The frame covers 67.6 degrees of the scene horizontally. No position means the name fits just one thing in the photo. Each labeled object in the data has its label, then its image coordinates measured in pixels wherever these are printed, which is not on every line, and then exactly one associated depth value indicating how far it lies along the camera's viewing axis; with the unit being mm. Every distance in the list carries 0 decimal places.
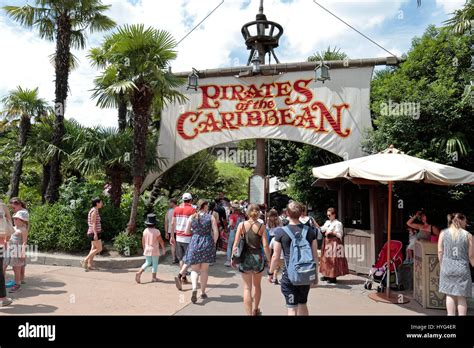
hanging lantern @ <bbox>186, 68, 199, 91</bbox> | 12125
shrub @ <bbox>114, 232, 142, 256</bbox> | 8875
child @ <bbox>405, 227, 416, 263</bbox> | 7327
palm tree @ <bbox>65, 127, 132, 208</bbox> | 10070
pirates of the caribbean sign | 11445
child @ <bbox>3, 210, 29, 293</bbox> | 6000
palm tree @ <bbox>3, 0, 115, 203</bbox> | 10531
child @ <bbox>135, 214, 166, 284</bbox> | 6992
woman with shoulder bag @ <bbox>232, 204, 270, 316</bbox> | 4789
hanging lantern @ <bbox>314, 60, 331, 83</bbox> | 11055
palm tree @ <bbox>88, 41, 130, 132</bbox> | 12367
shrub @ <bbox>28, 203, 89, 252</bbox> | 8961
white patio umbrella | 5773
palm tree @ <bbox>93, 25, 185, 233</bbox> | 9062
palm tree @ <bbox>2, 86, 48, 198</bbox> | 12157
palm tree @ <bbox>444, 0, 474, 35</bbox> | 8547
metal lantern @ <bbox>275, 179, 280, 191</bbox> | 20148
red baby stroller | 6723
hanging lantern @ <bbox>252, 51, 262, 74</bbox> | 12078
